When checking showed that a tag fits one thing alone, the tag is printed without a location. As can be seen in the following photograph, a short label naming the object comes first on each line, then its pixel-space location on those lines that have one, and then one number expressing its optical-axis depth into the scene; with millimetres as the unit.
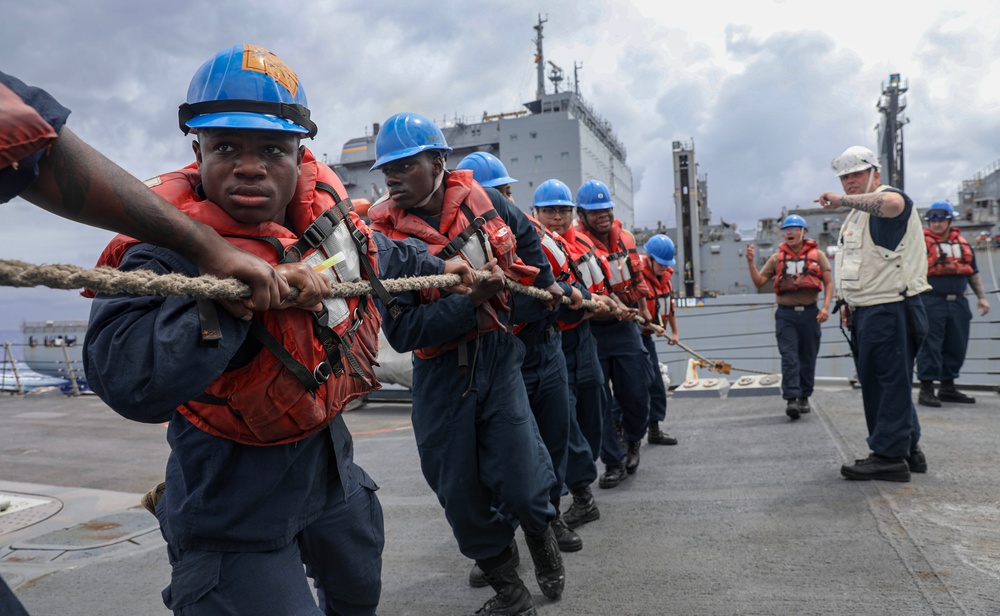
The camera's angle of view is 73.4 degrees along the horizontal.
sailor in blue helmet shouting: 6938
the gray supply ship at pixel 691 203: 21812
